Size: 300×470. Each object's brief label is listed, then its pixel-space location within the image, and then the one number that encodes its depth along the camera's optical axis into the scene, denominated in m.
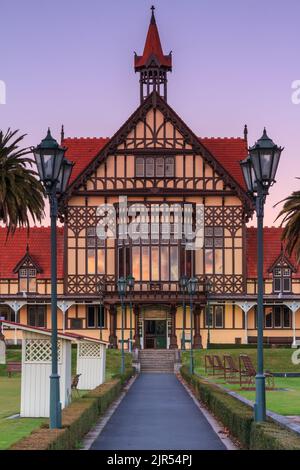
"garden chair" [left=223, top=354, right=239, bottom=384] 43.29
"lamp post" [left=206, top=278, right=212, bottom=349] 72.45
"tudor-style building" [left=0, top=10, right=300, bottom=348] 73.31
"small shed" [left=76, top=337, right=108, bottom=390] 40.00
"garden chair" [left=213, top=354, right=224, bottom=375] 45.75
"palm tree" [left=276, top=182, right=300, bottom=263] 49.88
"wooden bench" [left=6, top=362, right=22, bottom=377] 50.53
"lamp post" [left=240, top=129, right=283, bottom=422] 19.47
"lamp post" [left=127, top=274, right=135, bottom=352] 65.19
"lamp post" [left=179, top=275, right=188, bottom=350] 66.39
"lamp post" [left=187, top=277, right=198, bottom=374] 54.28
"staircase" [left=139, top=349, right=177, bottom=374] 63.88
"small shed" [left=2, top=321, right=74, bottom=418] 26.69
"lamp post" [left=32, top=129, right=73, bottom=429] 20.00
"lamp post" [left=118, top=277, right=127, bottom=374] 52.03
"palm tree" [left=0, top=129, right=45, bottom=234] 48.56
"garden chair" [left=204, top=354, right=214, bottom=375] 49.63
